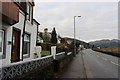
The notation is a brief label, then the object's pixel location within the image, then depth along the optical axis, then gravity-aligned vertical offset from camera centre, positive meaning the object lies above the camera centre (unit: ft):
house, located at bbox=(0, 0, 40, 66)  13.49 +1.68
